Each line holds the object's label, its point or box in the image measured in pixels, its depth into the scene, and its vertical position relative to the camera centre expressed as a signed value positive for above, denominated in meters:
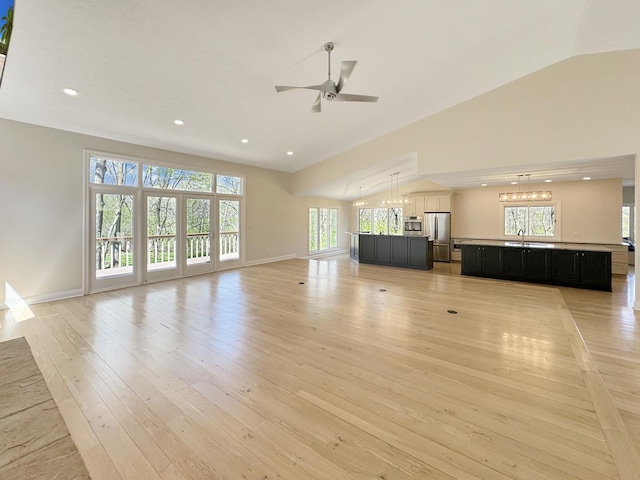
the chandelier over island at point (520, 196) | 6.31 +0.96
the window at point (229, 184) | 7.60 +1.44
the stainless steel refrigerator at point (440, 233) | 9.55 +0.11
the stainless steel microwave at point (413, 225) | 10.19 +0.41
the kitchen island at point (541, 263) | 5.68 -0.61
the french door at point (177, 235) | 6.23 -0.01
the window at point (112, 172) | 5.39 +1.28
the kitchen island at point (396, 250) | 7.96 -0.45
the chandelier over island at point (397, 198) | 9.27 +1.38
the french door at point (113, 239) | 5.39 -0.10
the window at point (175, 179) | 6.17 +1.35
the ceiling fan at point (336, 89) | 2.88 +1.68
